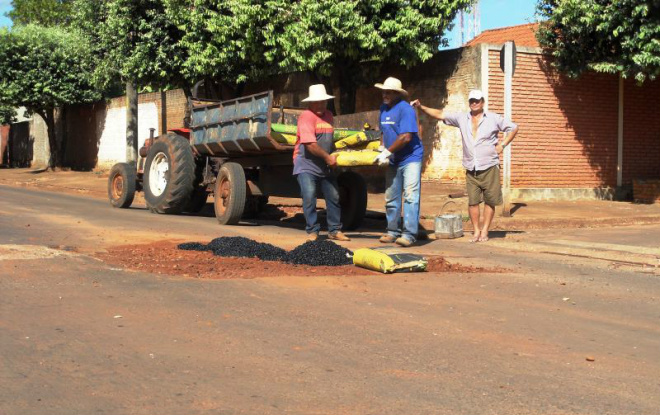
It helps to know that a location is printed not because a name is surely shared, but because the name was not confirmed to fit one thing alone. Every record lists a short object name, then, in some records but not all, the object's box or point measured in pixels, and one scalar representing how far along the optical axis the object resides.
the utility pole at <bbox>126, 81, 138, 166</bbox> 27.12
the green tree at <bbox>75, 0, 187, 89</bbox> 23.33
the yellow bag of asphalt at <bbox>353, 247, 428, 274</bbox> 8.03
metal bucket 11.46
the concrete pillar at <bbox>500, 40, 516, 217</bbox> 13.94
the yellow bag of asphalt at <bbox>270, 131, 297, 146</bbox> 11.58
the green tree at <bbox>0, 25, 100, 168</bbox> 34.09
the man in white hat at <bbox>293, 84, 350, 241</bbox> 10.36
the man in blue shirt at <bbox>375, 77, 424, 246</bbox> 10.20
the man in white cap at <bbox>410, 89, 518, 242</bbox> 10.79
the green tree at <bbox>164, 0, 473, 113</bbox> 18.20
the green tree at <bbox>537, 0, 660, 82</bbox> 16.36
